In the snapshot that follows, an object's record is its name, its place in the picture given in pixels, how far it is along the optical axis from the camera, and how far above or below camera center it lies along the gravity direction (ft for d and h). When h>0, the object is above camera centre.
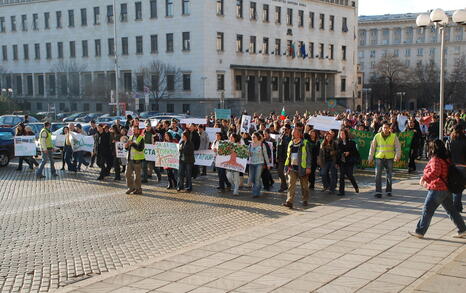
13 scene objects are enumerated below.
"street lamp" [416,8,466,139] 55.67 +8.10
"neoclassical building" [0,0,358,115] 208.33 +21.28
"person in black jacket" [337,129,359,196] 47.80 -4.80
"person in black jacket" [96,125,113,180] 60.03 -5.04
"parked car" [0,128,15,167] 72.43 -5.77
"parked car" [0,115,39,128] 106.76 -3.00
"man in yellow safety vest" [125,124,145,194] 49.39 -4.92
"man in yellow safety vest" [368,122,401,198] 45.85 -4.23
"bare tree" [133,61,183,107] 208.23 +9.15
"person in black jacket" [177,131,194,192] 50.16 -4.96
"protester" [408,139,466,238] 30.25 -4.70
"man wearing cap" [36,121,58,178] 61.87 -4.46
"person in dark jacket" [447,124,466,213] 37.70 -3.48
